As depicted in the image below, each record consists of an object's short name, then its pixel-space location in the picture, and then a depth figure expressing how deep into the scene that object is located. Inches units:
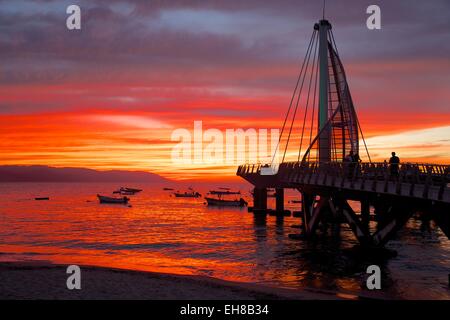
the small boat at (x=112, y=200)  5270.7
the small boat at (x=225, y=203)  4537.9
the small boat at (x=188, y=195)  7577.8
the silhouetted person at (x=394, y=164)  1196.9
